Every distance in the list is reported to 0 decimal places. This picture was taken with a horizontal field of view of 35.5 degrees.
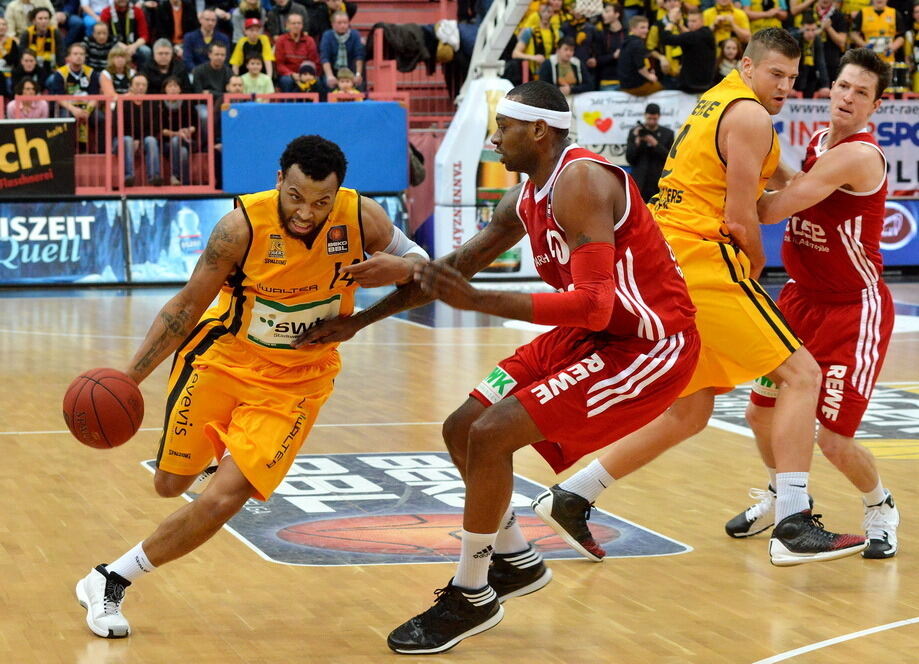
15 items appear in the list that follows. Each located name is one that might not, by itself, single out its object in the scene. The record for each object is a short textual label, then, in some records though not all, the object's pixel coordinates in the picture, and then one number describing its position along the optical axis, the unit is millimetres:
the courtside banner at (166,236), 17781
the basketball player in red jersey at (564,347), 4793
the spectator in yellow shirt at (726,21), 19547
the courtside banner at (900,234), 19922
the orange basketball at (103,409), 4992
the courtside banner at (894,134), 19297
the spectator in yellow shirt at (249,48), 18500
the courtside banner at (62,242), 17391
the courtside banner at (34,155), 17219
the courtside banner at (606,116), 18938
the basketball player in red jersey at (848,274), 6133
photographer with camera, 18312
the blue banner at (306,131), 17844
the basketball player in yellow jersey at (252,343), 4996
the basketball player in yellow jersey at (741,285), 5895
